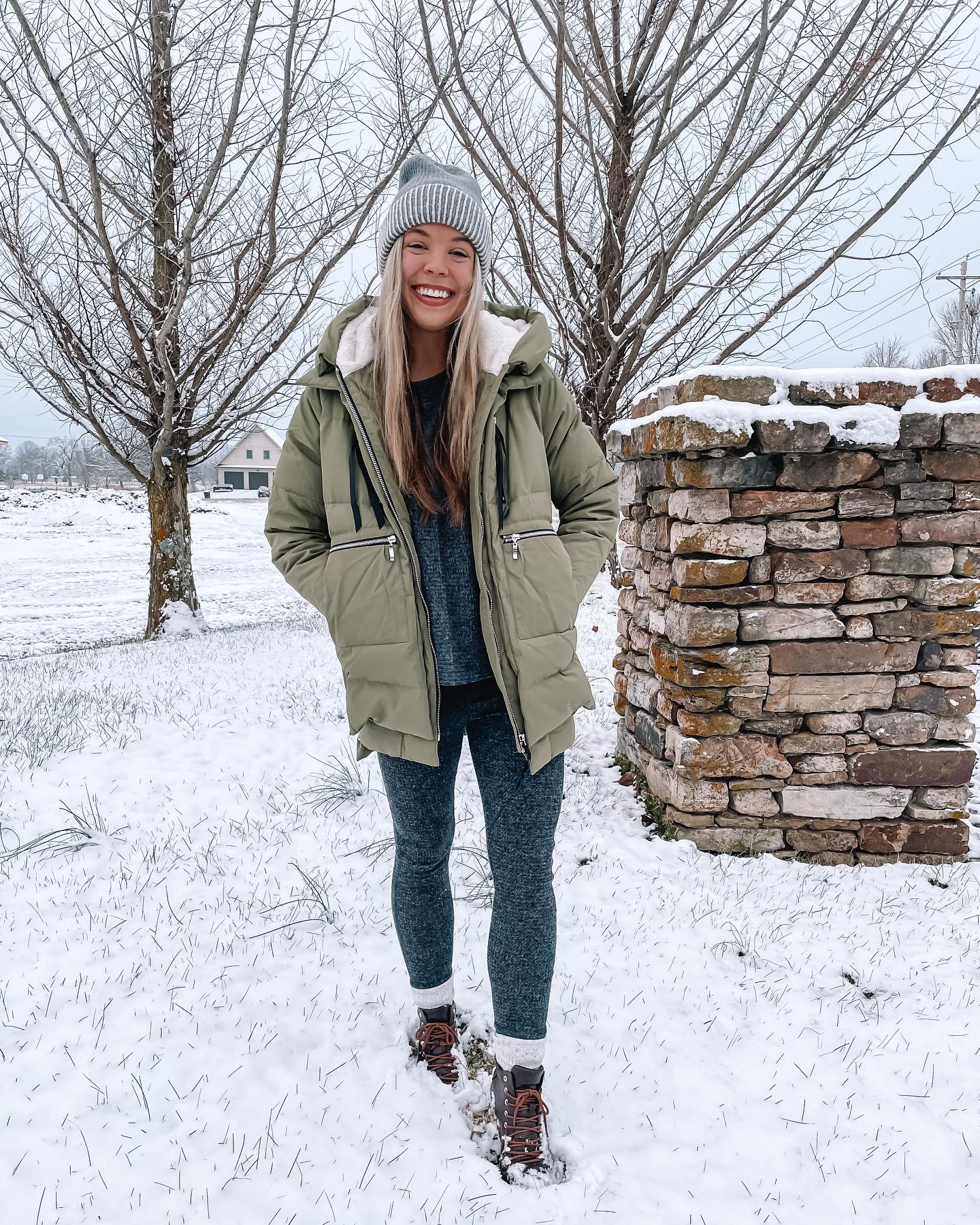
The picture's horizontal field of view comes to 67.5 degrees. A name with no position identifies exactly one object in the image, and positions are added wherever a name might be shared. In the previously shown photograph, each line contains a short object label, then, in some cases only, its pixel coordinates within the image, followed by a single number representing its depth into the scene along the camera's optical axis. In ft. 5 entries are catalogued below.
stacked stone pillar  11.00
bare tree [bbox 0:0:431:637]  19.13
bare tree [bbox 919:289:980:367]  74.90
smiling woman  5.26
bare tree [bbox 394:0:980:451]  14.89
